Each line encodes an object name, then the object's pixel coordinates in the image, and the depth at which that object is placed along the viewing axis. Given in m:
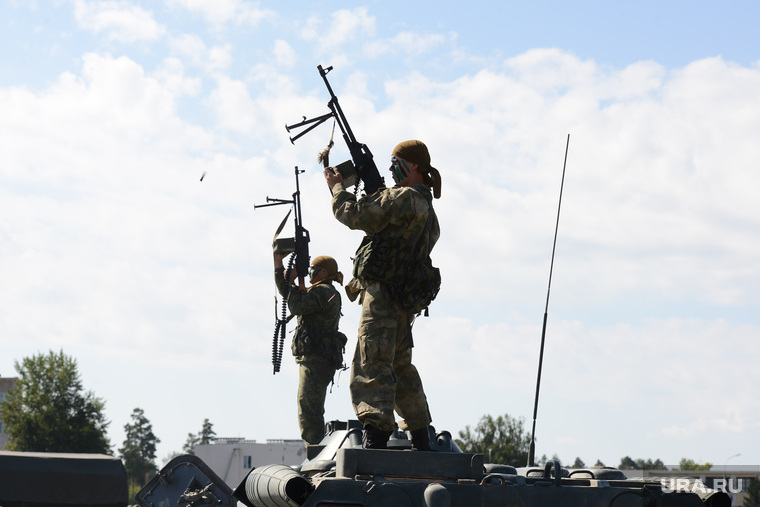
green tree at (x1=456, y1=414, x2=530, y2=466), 55.09
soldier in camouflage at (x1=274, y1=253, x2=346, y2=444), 11.75
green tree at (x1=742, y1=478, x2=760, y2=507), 86.38
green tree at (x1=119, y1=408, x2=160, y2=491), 115.77
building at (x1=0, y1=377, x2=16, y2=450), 85.99
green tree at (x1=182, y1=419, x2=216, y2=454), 129.25
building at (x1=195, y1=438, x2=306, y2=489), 41.16
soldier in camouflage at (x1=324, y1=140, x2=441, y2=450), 6.59
